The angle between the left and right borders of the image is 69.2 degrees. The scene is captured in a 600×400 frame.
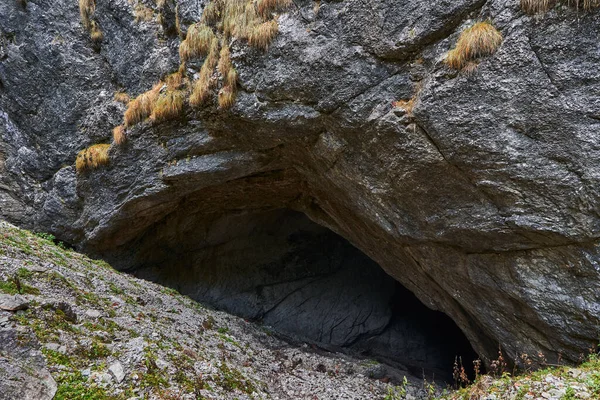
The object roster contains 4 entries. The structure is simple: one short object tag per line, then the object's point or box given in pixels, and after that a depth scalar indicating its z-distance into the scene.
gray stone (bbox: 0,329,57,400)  4.74
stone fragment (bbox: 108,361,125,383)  5.57
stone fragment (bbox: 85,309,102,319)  7.10
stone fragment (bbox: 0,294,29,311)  6.09
